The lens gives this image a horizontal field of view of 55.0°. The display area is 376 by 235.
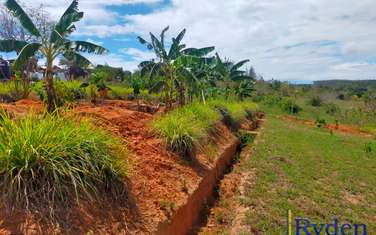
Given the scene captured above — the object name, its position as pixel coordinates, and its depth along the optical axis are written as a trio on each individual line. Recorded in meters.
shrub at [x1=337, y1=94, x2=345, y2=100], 64.62
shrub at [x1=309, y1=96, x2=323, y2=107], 55.69
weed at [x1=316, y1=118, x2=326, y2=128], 35.44
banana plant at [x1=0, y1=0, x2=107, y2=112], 13.01
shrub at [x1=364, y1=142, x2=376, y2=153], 18.34
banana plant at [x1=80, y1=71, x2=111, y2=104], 24.81
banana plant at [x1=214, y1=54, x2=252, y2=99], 31.45
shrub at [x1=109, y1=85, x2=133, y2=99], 29.27
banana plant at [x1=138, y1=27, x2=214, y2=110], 18.47
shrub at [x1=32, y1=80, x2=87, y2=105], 17.94
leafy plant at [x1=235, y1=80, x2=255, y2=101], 38.78
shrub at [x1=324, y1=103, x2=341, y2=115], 50.87
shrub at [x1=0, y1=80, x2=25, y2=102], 17.61
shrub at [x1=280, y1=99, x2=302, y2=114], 50.08
